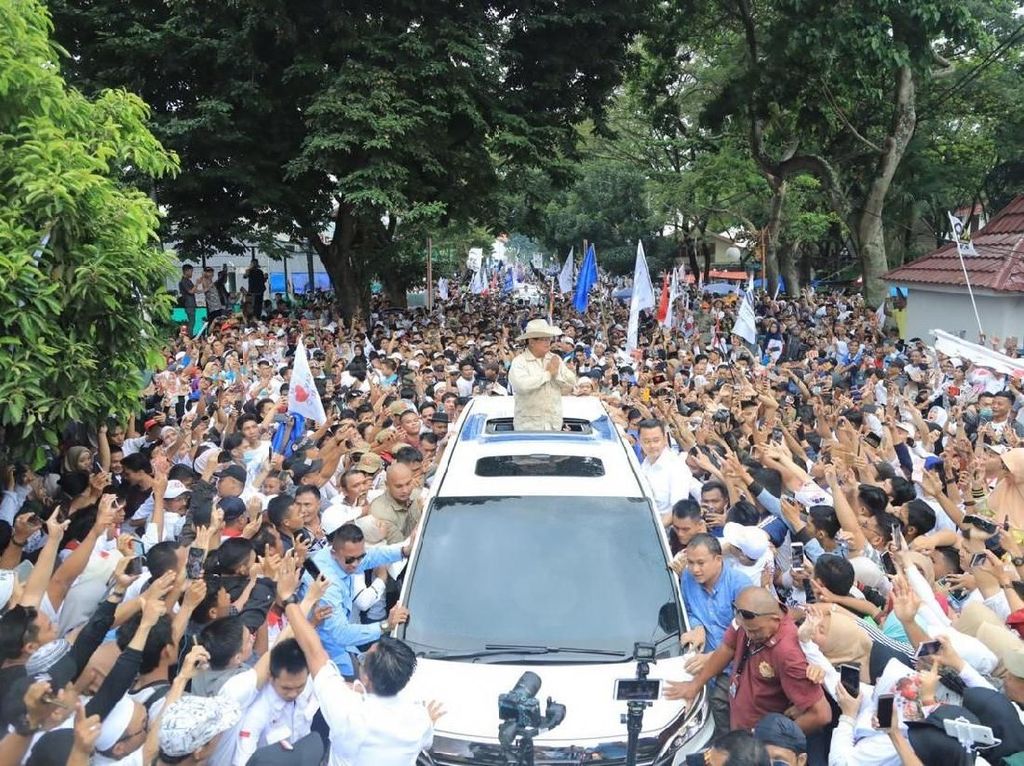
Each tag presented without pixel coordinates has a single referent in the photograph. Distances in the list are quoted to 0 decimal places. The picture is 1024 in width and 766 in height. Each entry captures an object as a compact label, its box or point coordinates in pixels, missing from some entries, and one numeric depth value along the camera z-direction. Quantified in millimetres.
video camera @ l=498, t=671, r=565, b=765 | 3271
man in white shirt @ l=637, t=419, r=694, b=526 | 6756
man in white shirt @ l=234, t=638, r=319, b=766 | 3756
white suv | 4051
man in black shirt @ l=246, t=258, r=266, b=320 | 23219
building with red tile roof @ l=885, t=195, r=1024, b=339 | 16125
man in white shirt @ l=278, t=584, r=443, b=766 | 3445
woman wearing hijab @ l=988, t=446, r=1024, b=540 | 6445
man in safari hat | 6840
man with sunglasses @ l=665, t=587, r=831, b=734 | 4059
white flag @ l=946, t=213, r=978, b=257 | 15931
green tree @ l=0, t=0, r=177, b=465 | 5172
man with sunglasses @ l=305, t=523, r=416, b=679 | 4633
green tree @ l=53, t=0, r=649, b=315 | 18312
